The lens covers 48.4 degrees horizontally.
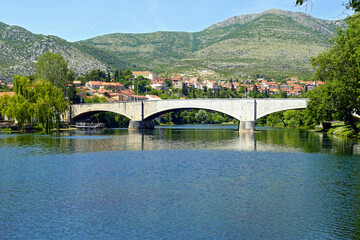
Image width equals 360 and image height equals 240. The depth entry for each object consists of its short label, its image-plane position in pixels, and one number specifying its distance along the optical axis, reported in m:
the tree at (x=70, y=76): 96.88
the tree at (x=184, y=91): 186.27
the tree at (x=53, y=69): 91.25
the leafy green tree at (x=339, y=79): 49.09
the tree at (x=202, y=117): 138.88
